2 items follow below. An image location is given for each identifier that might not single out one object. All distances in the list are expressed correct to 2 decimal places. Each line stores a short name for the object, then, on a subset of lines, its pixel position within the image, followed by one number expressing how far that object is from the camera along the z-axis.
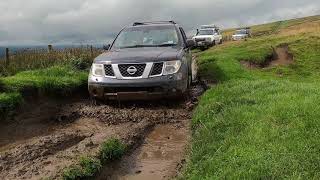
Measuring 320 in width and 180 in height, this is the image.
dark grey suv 6.67
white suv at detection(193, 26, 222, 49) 25.43
